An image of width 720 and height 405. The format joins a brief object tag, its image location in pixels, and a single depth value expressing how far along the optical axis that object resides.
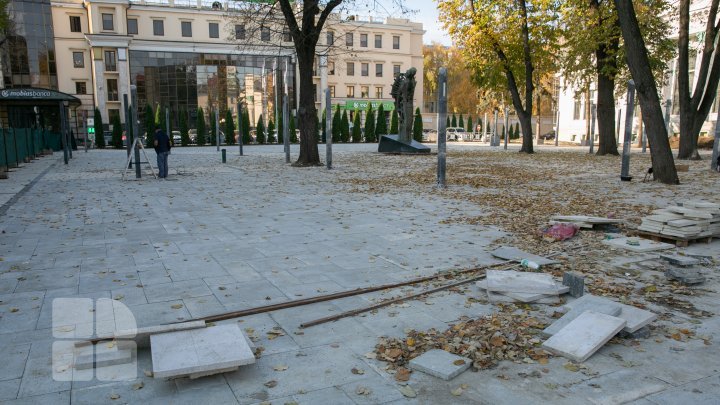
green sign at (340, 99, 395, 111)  71.31
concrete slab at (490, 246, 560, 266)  6.63
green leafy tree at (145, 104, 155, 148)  43.66
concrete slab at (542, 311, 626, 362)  3.94
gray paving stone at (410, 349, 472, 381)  3.67
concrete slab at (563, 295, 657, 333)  4.32
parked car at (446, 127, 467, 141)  61.48
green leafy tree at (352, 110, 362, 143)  51.19
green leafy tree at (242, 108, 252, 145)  48.16
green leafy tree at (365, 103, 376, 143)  51.20
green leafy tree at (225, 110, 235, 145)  47.78
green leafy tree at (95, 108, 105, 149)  42.84
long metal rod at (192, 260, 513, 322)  4.77
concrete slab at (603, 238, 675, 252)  7.21
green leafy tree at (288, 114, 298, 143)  48.64
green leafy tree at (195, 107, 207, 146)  46.62
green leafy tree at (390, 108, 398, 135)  50.88
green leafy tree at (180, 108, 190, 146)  46.16
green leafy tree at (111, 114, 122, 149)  43.12
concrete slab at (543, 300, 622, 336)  4.38
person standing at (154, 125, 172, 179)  16.91
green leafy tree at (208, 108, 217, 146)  47.56
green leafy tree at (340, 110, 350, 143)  50.86
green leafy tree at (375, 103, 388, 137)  50.81
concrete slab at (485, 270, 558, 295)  5.24
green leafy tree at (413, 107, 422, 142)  48.17
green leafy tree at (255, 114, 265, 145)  48.64
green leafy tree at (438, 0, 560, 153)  28.20
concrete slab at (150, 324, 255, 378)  3.50
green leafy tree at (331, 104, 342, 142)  50.42
